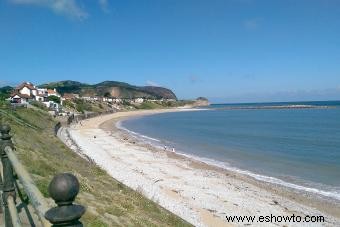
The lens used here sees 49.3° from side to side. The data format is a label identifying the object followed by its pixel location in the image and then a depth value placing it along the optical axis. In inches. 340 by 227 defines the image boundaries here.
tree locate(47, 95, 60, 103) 4260.1
